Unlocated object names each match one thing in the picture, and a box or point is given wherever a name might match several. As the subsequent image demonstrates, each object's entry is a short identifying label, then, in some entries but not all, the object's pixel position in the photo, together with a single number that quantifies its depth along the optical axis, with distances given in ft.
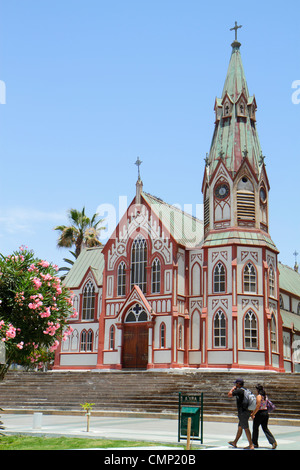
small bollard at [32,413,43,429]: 62.63
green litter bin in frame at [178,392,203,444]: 48.37
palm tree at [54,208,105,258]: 187.21
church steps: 87.30
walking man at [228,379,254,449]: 47.44
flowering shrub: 53.28
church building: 131.03
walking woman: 47.52
